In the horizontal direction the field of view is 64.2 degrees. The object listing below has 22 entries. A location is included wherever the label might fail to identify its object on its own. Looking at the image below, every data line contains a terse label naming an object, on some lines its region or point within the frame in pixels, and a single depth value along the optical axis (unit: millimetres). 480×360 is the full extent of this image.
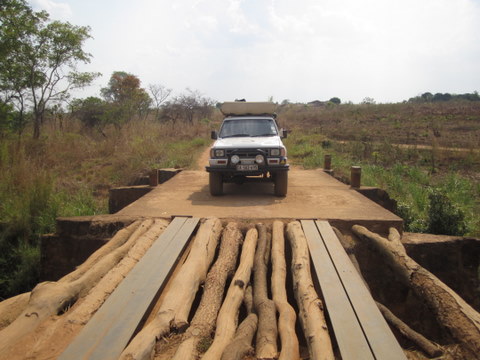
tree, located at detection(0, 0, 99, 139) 13211
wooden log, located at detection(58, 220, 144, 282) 3742
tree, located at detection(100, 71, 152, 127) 20406
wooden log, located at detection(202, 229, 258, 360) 2531
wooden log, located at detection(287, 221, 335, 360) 2527
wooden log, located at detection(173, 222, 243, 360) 2557
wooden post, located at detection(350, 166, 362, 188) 7809
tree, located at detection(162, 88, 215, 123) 31953
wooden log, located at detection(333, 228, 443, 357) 2777
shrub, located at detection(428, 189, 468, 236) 6312
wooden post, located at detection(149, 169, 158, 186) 8375
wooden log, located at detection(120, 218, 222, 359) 2471
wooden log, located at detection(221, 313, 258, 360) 2410
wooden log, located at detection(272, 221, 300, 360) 2557
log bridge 2457
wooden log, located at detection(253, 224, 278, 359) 2537
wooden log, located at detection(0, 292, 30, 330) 3051
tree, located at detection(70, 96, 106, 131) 20938
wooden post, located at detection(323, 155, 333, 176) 10422
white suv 6973
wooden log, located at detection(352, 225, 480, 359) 2818
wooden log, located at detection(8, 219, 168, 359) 2520
